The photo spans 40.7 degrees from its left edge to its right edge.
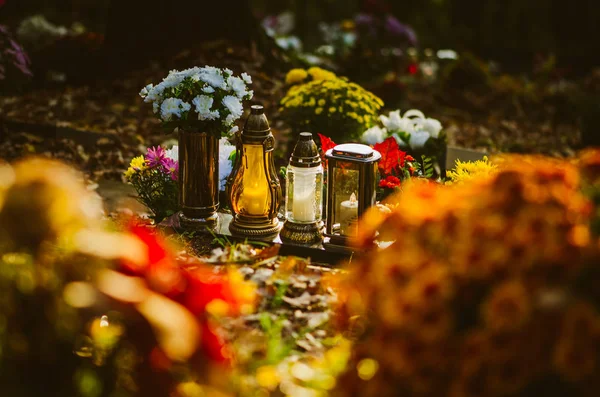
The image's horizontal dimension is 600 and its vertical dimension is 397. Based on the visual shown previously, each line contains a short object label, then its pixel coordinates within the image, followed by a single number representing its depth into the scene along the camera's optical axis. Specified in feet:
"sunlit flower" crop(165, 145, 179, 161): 16.65
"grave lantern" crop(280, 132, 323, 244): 14.48
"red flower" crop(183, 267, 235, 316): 8.50
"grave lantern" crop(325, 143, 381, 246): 14.15
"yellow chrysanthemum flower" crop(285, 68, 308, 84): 25.22
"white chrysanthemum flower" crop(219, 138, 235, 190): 17.03
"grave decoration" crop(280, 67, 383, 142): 21.30
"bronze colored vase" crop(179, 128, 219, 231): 15.11
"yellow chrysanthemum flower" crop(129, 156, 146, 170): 16.60
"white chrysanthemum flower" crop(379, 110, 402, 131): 20.74
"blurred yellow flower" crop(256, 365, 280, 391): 9.12
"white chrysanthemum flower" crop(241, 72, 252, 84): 15.14
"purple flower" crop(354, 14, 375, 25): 37.83
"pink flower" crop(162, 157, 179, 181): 16.34
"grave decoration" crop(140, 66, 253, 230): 14.83
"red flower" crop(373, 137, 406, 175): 15.96
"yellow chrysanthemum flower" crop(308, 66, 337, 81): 23.76
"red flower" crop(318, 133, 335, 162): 15.79
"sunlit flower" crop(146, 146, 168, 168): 16.43
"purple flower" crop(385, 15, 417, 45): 36.88
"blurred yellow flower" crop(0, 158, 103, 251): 8.08
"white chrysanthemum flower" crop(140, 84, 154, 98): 15.14
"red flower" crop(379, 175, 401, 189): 15.40
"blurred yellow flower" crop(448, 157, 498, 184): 14.19
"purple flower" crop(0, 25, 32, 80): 24.79
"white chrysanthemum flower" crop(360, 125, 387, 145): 20.10
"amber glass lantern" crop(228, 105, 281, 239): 14.74
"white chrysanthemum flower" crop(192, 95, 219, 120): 14.61
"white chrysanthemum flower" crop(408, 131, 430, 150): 20.27
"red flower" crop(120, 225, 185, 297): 8.48
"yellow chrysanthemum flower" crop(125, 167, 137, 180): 16.57
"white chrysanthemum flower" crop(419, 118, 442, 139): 20.86
